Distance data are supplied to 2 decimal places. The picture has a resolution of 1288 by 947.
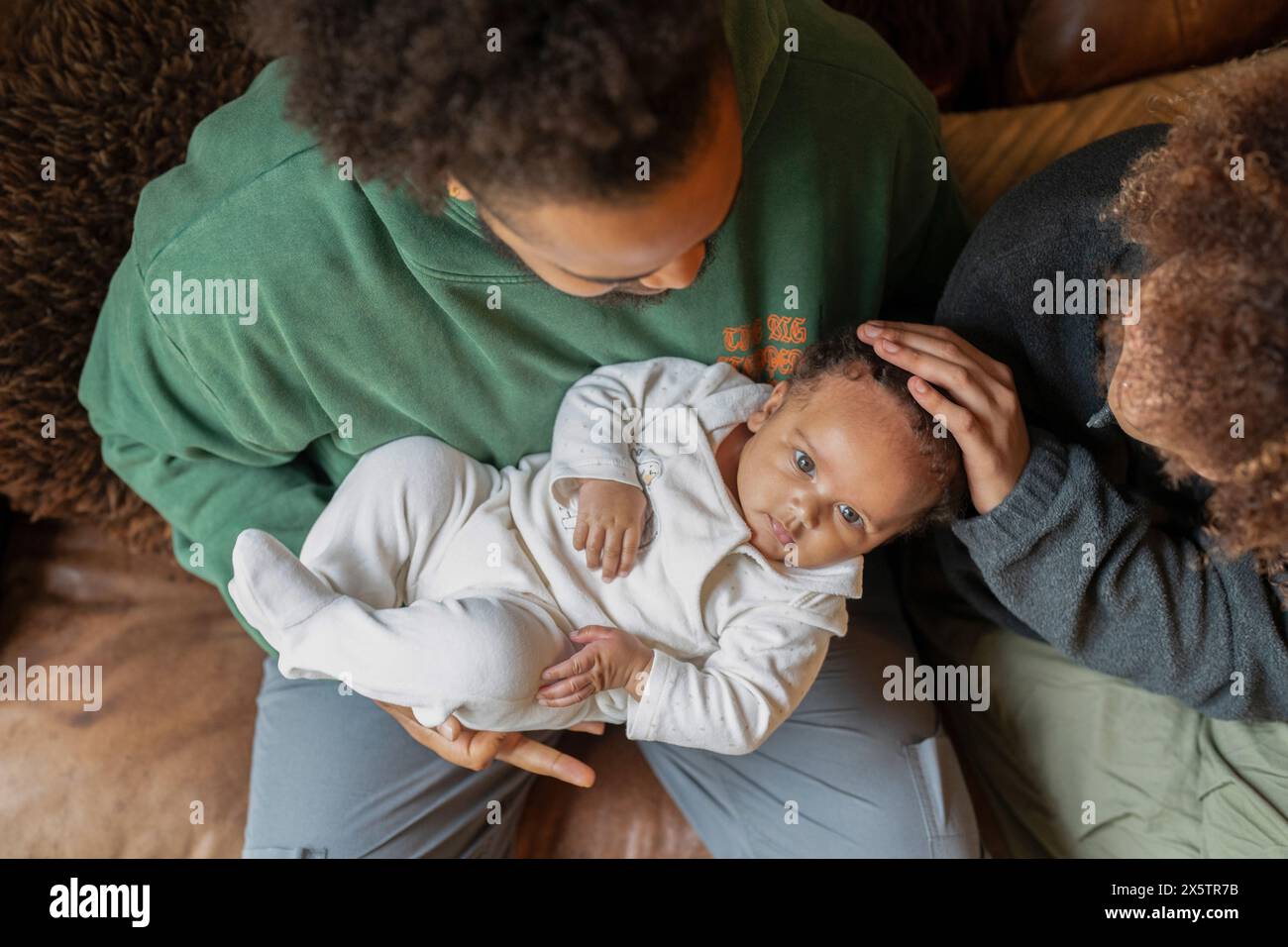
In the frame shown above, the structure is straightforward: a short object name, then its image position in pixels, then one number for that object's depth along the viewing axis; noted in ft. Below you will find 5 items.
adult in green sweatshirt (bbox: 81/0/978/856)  2.23
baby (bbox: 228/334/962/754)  3.37
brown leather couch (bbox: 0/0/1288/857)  4.26
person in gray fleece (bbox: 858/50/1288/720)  2.74
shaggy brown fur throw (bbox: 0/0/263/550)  3.91
